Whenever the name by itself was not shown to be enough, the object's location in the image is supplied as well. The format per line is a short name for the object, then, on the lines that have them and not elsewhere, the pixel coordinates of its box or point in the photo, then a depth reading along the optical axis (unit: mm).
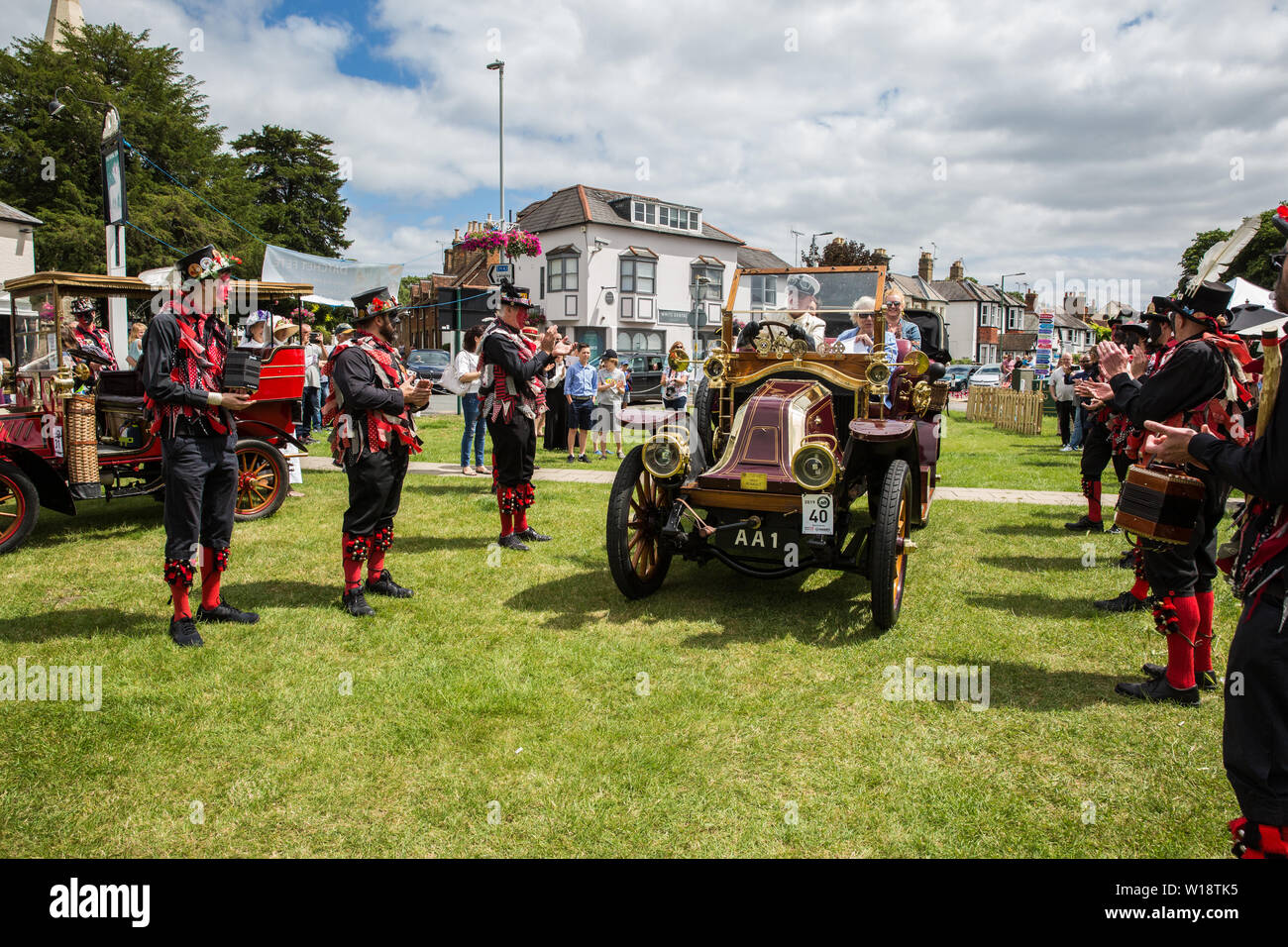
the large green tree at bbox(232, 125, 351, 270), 43781
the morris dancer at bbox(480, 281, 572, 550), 6477
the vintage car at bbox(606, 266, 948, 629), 4652
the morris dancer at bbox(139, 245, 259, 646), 4387
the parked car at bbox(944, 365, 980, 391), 35103
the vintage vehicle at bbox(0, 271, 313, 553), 6180
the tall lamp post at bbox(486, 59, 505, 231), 23391
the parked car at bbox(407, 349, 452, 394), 28669
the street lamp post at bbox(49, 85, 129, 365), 10383
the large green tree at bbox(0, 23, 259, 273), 26750
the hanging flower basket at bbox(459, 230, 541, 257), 17141
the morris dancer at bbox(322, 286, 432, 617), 4914
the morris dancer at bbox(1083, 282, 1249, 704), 3539
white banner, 16438
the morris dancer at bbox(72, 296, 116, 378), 7671
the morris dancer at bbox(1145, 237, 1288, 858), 1997
